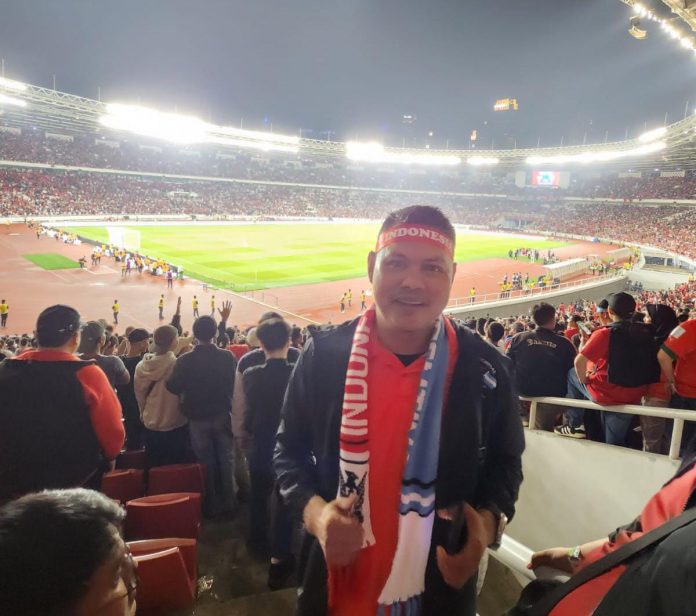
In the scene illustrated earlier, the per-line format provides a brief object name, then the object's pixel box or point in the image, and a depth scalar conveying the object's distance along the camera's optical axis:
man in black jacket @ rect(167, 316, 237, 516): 4.31
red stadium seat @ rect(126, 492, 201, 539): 3.16
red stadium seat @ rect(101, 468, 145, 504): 3.60
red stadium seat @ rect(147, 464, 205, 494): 3.86
